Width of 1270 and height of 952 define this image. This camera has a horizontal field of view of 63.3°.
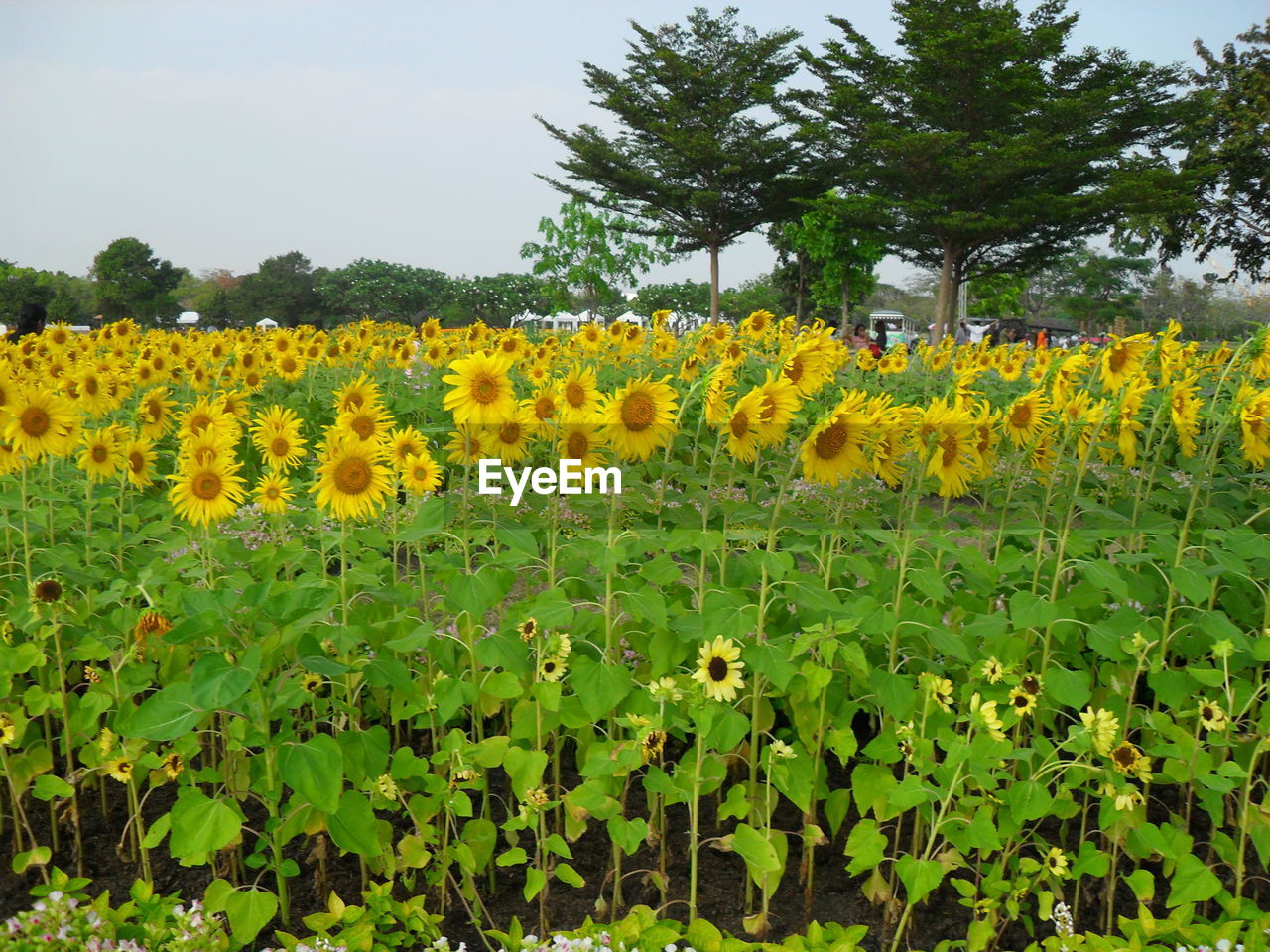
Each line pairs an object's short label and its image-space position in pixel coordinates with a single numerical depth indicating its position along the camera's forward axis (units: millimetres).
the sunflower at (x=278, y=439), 3230
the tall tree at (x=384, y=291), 89250
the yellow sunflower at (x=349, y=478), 2705
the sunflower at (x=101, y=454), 3404
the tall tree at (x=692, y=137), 42844
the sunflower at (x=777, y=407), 2633
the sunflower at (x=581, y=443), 2877
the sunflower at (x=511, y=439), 2959
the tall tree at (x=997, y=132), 34500
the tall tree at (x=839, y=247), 38178
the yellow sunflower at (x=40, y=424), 3150
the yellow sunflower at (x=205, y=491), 2816
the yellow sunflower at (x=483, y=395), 2721
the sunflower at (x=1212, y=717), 2391
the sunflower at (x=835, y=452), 2701
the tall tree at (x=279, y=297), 85125
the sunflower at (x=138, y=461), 3513
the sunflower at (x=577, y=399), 2730
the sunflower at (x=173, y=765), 2506
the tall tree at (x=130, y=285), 76562
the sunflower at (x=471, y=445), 2865
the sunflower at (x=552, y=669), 2447
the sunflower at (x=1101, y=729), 2230
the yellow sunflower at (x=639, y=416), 2746
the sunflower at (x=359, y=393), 3824
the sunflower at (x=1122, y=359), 3461
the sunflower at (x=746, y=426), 2592
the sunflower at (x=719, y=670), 2264
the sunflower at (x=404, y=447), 2967
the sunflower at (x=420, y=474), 2982
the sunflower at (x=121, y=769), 2547
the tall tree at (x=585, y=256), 53531
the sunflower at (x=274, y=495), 2918
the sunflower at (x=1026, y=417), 3252
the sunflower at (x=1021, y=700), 2396
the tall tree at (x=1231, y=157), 35531
